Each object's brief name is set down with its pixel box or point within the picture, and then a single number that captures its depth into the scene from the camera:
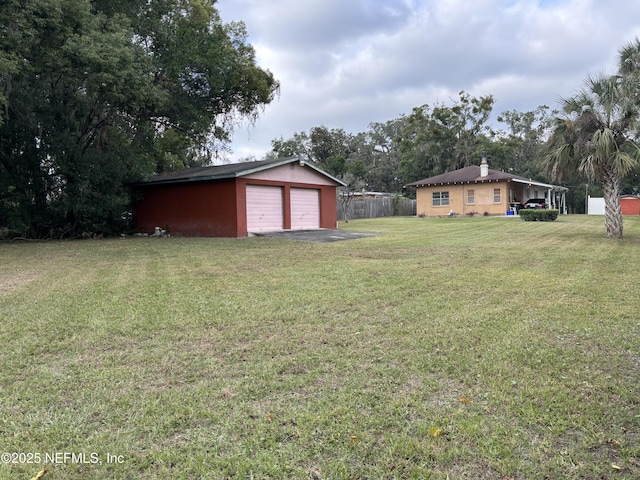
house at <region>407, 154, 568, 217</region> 28.94
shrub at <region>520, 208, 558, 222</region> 21.39
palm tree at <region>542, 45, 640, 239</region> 11.43
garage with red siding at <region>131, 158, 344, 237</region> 15.67
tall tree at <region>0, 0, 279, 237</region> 11.09
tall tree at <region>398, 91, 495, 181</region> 40.47
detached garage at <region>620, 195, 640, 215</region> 29.19
